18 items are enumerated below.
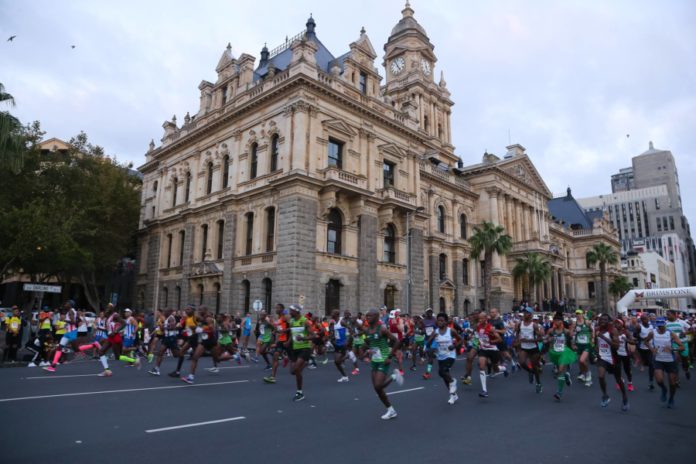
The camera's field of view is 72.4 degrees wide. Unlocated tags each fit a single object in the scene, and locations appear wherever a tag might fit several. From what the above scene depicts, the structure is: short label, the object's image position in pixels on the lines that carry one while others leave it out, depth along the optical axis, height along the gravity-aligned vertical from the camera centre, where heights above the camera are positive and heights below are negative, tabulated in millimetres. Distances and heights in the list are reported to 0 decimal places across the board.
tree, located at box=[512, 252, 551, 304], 48719 +4457
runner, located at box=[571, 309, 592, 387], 11888 -633
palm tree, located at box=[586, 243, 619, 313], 63156 +7189
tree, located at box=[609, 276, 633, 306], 69800 +3833
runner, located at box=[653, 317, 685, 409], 10219 -932
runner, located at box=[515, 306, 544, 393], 12070 -789
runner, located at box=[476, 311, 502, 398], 11734 -695
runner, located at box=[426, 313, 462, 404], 10633 -719
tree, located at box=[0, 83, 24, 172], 17047 +5987
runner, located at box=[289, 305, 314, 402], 10344 -724
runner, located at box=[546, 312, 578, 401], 11712 -737
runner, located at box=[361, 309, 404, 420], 8516 -779
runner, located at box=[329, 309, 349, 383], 13758 -1028
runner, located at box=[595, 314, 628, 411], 10047 -846
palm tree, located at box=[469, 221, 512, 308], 42356 +6244
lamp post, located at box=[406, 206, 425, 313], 33188 +3461
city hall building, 28547 +7465
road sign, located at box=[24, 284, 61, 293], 21008 +795
